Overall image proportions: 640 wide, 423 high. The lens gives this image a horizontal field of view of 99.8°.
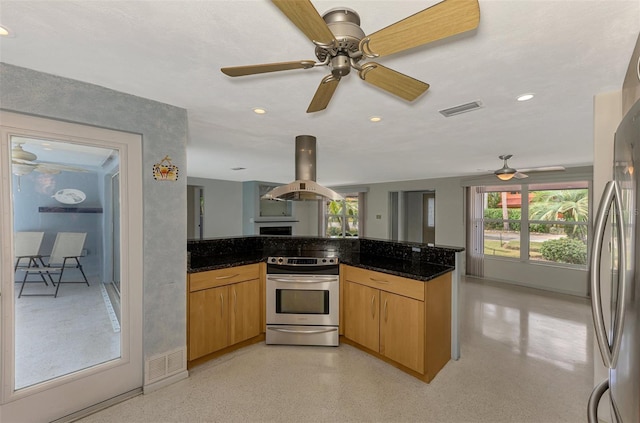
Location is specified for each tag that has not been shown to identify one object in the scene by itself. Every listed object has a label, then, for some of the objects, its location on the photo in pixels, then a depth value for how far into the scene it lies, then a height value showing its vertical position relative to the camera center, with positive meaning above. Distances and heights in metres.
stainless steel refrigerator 0.79 -0.24
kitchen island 2.38 -0.86
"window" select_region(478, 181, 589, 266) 4.93 -0.23
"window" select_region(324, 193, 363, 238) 8.80 -0.22
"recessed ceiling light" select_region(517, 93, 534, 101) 1.93 +0.83
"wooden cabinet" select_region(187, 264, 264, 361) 2.52 -0.99
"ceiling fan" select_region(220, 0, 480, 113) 0.87 +0.64
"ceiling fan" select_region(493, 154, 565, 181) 3.67 +0.53
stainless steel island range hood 2.90 +0.44
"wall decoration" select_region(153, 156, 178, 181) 2.21 +0.34
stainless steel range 2.92 -0.99
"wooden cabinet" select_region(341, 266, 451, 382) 2.34 -1.03
